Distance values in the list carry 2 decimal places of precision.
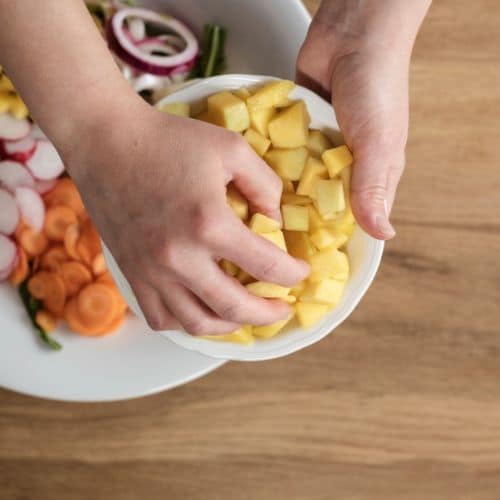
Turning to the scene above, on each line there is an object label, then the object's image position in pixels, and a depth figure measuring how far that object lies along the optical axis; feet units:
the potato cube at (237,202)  2.42
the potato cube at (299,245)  2.49
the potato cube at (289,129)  2.50
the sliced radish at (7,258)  2.83
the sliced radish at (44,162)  2.90
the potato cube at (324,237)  2.49
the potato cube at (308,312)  2.53
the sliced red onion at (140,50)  2.87
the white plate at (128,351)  2.76
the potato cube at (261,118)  2.49
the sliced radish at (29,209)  2.88
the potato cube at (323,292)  2.50
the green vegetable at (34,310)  2.81
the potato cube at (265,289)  2.44
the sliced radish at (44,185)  2.93
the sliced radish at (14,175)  2.91
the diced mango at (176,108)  2.52
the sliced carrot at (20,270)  2.85
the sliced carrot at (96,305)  2.80
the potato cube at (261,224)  2.40
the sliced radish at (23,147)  2.91
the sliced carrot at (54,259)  2.88
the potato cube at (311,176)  2.48
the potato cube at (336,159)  2.47
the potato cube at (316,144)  2.53
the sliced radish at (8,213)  2.88
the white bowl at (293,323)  2.55
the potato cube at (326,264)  2.49
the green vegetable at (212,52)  2.89
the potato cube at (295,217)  2.47
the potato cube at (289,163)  2.50
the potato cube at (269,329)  2.53
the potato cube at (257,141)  2.50
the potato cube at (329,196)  2.45
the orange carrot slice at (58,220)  2.88
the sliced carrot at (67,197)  2.89
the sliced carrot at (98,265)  2.87
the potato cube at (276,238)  2.41
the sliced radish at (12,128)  2.87
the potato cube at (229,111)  2.47
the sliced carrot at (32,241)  2.88
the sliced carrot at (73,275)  2.87
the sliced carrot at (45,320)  2.82
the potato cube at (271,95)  2.49
